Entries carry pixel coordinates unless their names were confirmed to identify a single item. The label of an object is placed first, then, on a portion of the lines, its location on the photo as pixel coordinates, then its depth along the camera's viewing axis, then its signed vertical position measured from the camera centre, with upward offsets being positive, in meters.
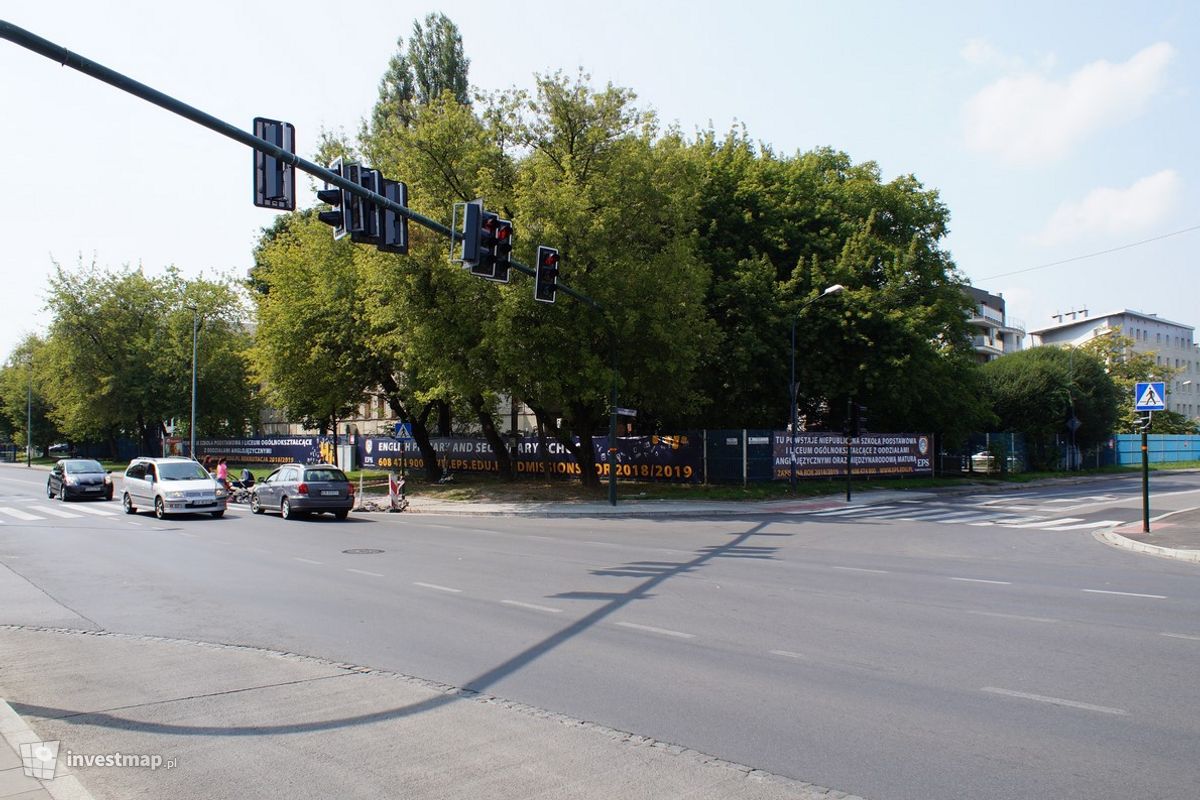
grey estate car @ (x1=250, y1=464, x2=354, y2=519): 23.55 -1.82
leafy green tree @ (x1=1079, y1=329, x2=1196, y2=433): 74.62 +5.25
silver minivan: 23.16 -1.71
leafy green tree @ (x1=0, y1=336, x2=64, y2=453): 80.04 +3.47
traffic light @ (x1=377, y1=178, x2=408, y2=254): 12.34 +3.01
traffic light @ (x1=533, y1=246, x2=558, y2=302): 16.75 +3.07
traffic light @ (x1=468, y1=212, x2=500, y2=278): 14.02 +3.12
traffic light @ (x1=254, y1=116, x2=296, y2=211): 10.39 +3.22
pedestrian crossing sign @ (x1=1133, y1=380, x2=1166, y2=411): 18.86 +0.62
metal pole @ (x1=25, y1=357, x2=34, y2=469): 72.75 -0.11
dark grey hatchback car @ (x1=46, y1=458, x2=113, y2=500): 30.12 -1.92
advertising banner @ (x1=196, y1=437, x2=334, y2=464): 54.98 -1.57
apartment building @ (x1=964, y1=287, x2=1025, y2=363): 90.70 +11.37
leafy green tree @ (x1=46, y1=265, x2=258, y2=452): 55.25 +5.35
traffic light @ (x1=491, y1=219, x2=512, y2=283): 14.33 +3.05
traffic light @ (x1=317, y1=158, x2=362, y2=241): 11.88 +3.18
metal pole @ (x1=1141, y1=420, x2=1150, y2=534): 18.62 -1.53
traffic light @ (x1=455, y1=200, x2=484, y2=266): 13.83 +3.26
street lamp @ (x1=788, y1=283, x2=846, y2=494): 31.33 +1.49
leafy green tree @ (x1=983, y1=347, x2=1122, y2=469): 52.00 +1.83
